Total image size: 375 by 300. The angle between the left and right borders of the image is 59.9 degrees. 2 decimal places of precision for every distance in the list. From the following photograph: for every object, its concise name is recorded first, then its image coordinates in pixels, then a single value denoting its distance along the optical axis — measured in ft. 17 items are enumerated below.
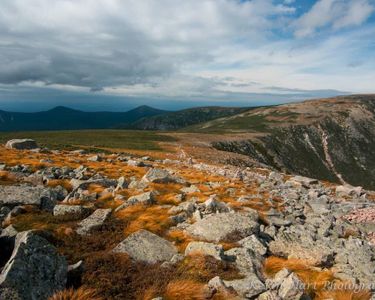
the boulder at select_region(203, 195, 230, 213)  61.05
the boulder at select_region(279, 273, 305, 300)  31.81
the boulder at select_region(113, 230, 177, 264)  39.52
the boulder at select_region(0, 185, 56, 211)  51.91
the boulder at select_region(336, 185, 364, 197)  129.49
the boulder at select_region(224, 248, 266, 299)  33.01
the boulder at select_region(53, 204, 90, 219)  50.70
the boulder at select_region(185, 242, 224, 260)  39.89
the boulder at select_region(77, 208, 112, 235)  45.50
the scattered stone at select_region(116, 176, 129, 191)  75.08
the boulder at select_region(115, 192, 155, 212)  61.23
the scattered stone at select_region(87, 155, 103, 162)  150.10
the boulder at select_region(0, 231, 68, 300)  26.97
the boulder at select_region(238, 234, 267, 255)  44.32
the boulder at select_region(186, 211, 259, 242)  48.19
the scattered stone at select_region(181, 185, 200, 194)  80.77
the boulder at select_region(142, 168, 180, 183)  86.94
